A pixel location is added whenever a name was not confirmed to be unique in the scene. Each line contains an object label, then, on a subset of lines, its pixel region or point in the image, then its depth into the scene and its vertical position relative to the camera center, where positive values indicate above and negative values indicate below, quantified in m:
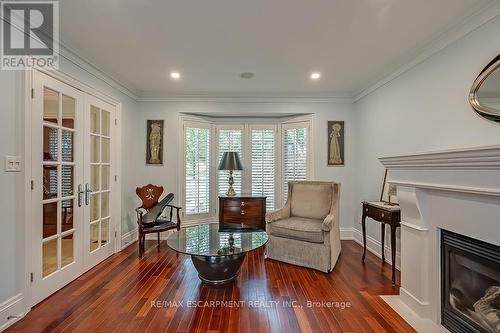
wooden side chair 3.59 -0.66
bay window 4.66 +0.17
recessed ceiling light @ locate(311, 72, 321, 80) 3.49 +1.30
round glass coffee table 2.50 -0.82
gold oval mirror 1.92 +0.59
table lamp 4.39 +0.09
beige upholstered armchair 3.08 -0.75
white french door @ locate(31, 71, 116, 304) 2.37 -0.16
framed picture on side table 3.21 -0.34
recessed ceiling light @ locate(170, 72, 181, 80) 3.51 +1.31
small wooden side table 2.80 -0.55
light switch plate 2.05 +0.04
